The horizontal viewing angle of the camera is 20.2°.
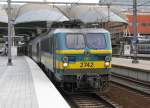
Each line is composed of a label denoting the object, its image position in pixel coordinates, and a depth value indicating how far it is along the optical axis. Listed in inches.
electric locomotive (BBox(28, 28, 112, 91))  622.5
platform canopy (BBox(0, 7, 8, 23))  3097.9
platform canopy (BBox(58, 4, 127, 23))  3142.2
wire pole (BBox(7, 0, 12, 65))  1199.9
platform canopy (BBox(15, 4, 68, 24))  3016.7
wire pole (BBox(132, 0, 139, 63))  1183.7
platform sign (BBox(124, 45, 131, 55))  1951.9
